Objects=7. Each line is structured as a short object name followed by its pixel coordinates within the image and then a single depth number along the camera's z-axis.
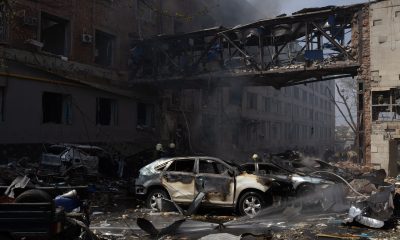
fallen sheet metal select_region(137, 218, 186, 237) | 8.45
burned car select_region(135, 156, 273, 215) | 10.52
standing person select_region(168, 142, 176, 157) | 19.00
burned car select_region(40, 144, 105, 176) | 15.19
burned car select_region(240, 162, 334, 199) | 10.78
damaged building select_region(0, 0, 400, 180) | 16.75
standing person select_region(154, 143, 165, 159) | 17.99
